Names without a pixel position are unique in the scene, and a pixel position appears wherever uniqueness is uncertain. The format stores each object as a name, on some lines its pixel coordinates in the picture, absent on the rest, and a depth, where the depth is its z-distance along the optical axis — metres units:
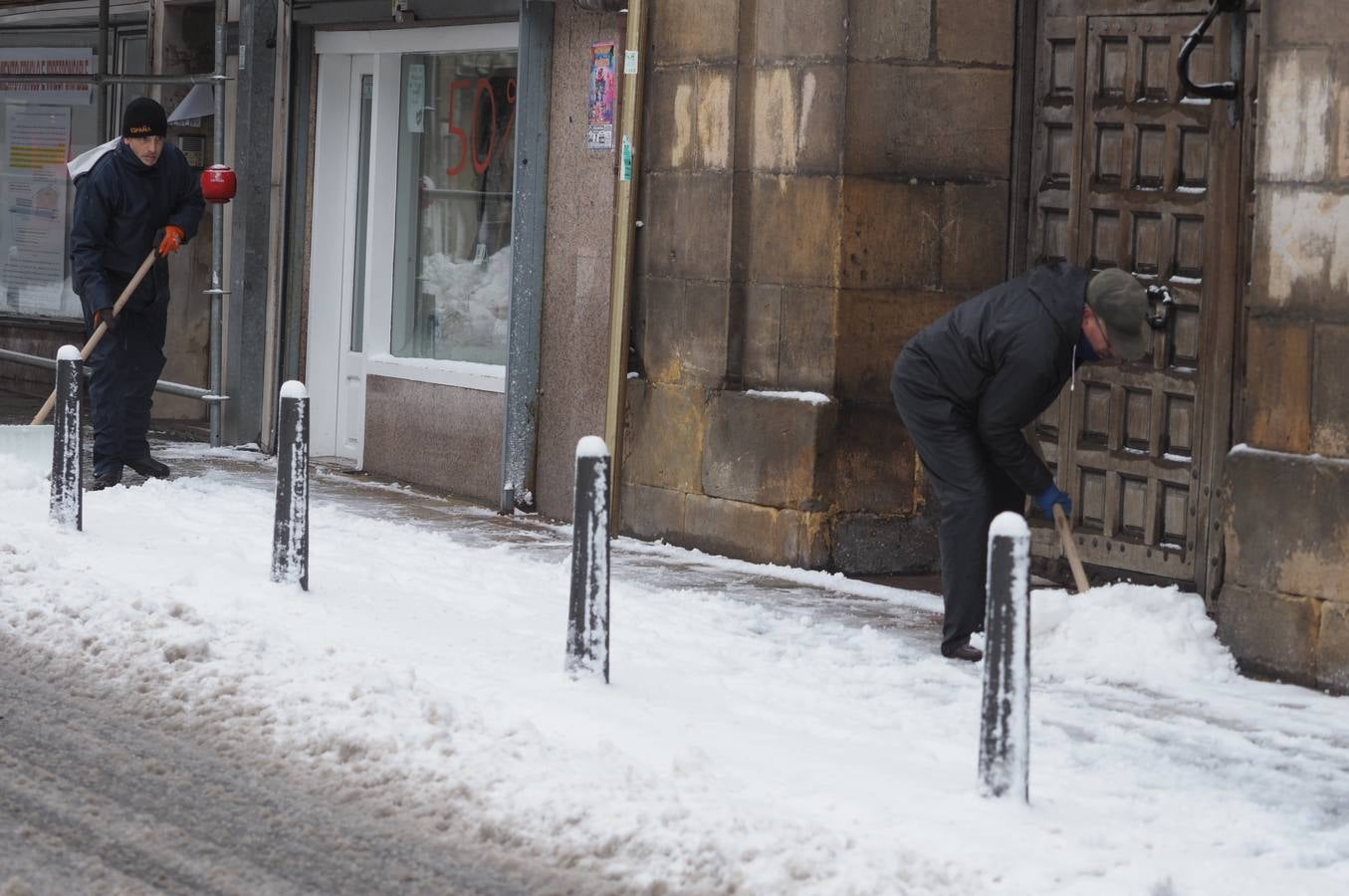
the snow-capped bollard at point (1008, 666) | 10.84
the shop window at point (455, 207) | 23.82
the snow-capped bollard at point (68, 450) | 17.80
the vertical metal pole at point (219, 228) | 26.19
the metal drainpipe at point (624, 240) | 20.95
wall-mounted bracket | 16.61
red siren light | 24.70
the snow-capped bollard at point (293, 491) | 15.69
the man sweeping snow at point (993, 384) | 14.55
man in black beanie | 22.39
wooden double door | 17.07
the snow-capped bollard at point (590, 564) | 13.09
